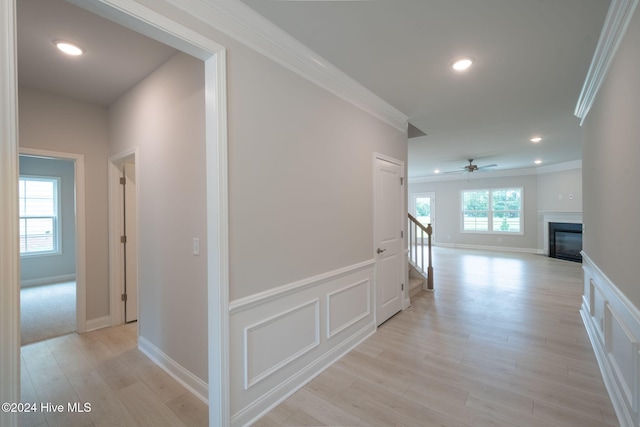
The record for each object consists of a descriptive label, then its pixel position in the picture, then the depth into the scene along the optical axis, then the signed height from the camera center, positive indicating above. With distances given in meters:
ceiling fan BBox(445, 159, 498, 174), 6.85 +1.32
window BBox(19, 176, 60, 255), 5.41 +0.05
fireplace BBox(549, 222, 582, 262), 7.27 -0.80
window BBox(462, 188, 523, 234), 9.02 +0.04
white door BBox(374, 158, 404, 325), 3.32 -0.30
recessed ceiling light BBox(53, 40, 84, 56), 2.19 +1.36
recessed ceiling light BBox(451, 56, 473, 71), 2.36 +1.28
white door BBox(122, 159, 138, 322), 3.48 -0.29
